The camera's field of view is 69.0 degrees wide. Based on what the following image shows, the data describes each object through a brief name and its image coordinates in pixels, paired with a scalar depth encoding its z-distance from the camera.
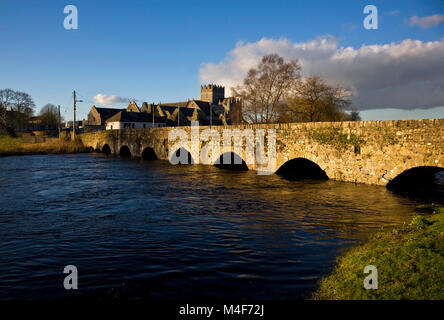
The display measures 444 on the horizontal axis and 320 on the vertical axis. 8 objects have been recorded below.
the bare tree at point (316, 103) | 36.22
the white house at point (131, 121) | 84.50
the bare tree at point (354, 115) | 53.50
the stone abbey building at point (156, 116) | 86.79
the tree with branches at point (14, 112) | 73.25
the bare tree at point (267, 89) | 43.78
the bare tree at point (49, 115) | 91.56
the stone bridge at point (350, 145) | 14.53
